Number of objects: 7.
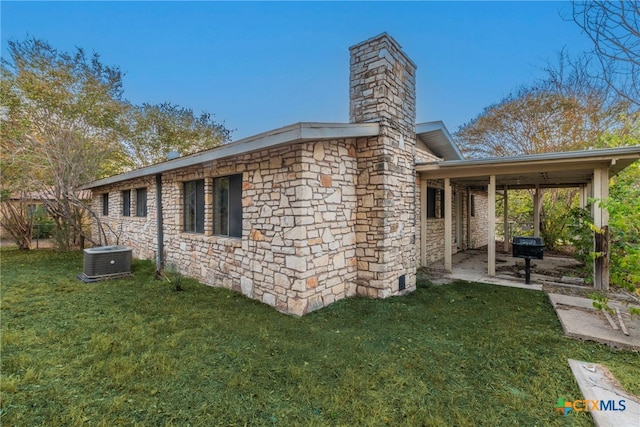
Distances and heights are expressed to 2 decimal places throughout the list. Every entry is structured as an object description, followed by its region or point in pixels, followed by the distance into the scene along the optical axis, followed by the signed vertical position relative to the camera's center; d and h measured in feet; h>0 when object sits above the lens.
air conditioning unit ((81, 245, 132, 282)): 20.86 -3.79
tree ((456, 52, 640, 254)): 35.04 +12.43
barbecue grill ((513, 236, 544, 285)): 18.98 -2.58
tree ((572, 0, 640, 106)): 11.02 +7.49
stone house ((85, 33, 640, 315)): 13.83 +0.54
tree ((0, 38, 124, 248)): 28.66 +10.58
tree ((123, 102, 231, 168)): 52.13 +16.19
